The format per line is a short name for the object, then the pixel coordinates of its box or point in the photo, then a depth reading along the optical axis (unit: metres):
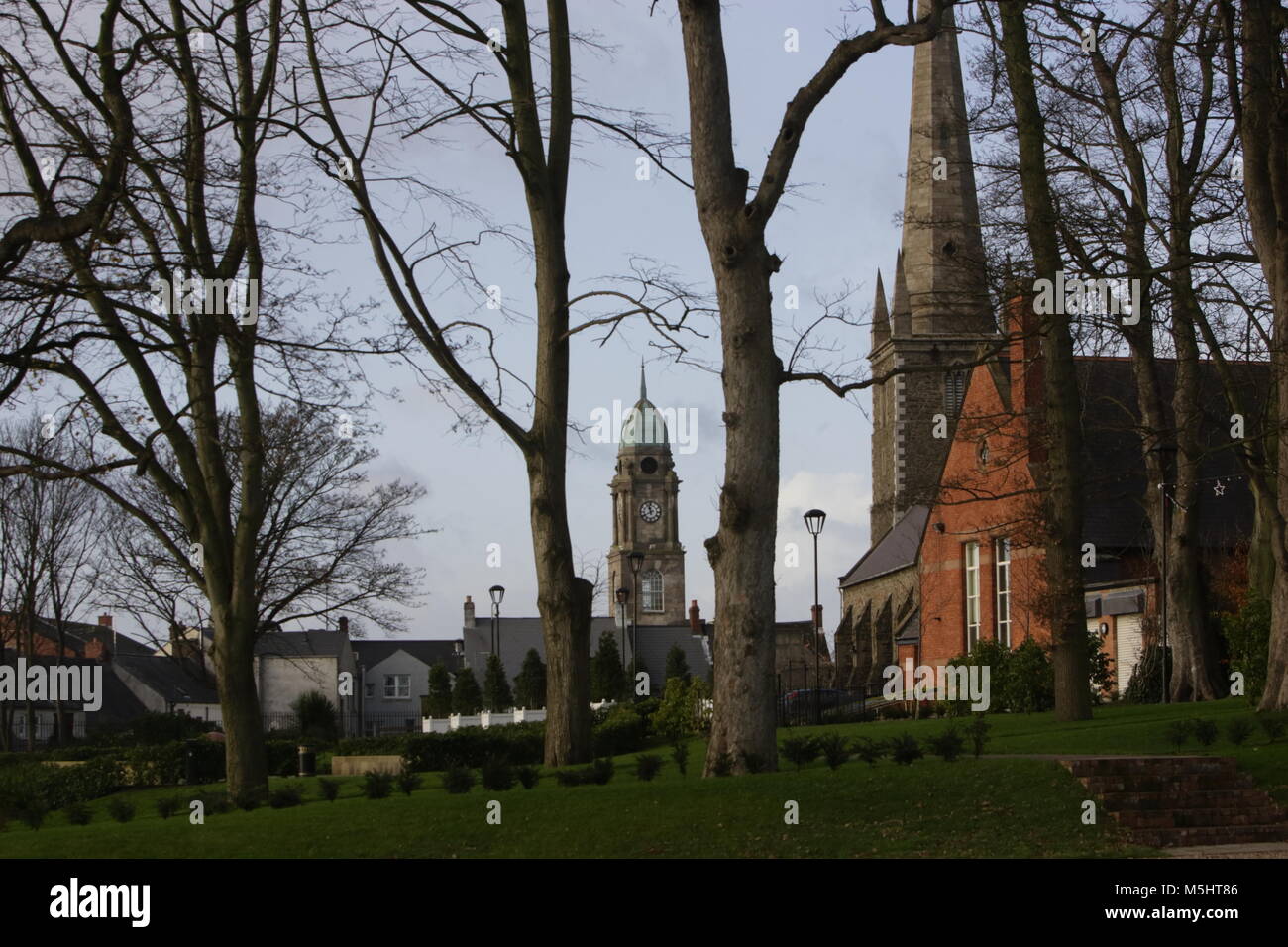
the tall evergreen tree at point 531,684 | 64.69
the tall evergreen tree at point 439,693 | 71.31
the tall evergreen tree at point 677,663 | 77.88
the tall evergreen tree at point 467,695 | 68.50
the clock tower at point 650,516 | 157.88
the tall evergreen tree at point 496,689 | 67.62
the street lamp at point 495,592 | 47.19
